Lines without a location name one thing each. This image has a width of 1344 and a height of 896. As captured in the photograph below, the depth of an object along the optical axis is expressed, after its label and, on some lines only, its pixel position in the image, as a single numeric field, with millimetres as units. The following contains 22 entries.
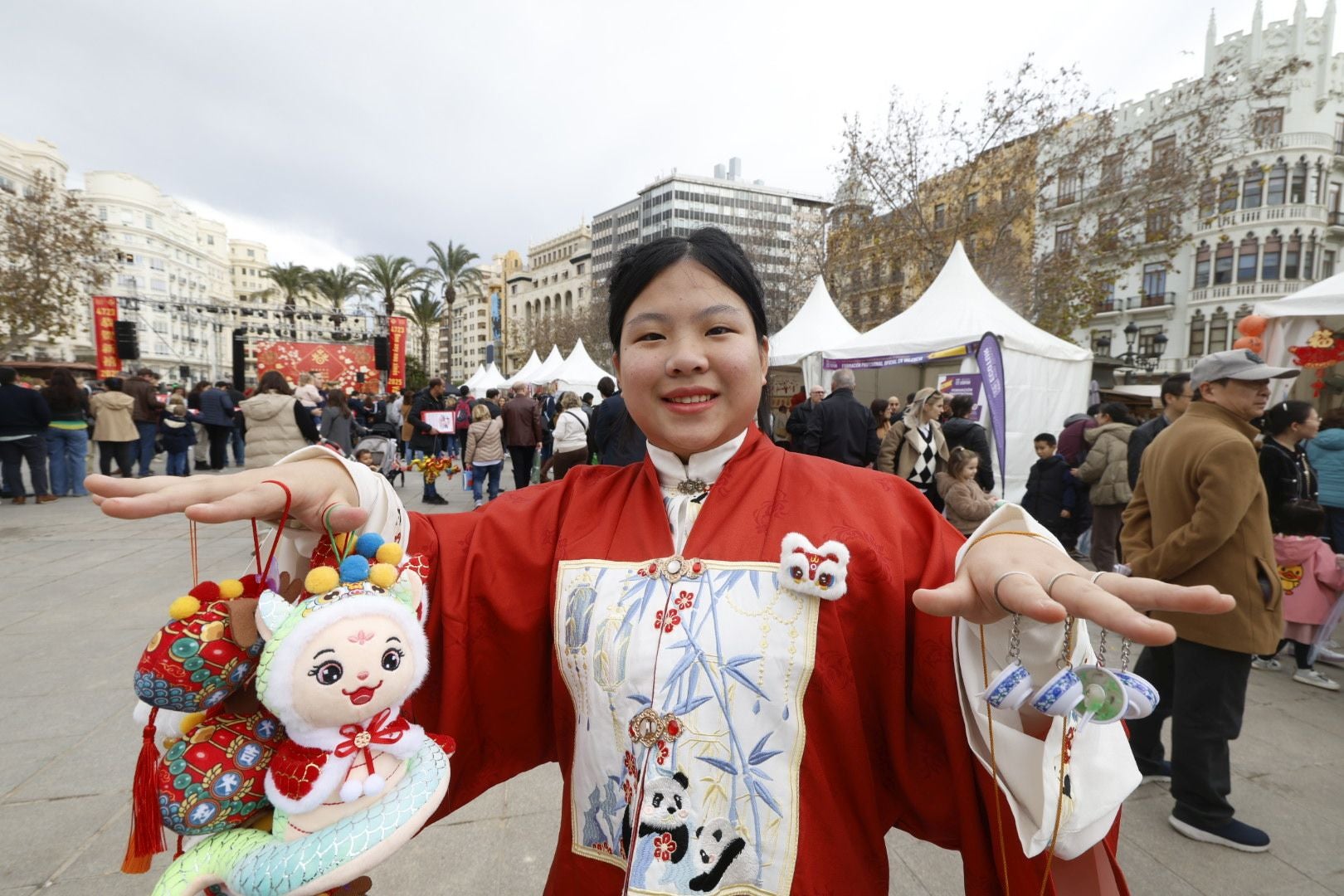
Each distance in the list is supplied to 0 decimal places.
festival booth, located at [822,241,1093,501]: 8023
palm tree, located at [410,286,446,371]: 36625
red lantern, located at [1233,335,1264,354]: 4922
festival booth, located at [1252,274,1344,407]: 5402
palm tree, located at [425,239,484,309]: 36188
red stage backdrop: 27328
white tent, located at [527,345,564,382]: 19203
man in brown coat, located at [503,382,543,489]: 8727
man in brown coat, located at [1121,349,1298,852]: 2342
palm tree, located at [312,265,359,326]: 32906
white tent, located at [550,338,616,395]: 17578
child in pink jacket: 3727
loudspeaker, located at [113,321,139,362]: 18156
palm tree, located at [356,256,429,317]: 31125
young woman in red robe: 1004
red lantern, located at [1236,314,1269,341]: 5293
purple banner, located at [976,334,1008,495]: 7664
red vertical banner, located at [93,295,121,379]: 18734
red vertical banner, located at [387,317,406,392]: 24453
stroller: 7569
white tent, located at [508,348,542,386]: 20859
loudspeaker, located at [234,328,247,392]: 21719
